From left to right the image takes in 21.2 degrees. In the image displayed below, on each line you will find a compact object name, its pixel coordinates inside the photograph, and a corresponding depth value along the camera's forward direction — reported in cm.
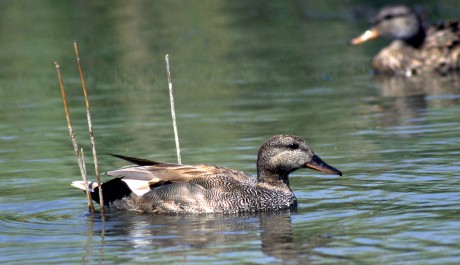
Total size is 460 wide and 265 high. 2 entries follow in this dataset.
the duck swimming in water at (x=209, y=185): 1140
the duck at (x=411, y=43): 2112
